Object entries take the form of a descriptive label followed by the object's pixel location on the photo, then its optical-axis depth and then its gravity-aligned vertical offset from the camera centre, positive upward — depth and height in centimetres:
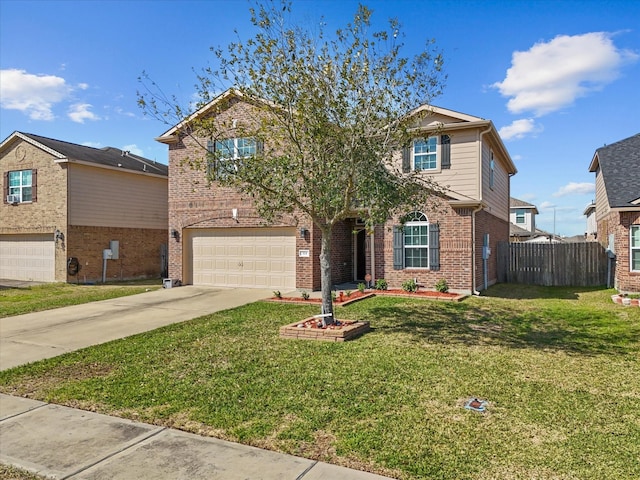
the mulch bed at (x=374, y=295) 1219 -130
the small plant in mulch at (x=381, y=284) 1386 -106
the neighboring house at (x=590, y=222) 2588 +167
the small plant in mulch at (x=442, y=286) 1330 -107
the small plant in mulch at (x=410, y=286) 1354 -109
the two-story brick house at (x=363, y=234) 1367 +51
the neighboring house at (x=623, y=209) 1354 +121
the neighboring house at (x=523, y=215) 4100 +312
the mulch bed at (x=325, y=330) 785 -142
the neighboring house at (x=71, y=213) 1873 +163
